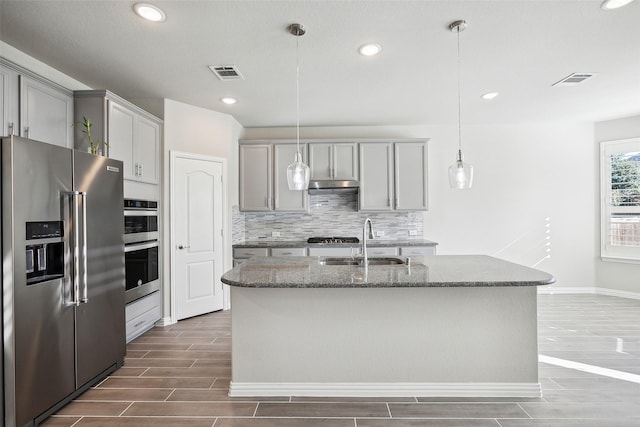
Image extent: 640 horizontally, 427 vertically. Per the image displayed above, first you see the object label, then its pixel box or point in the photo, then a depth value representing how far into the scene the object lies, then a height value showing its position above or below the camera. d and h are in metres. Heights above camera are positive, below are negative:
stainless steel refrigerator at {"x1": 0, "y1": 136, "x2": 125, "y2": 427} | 1.85 -0.37
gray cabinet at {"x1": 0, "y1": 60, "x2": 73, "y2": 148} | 2.37 +0.84
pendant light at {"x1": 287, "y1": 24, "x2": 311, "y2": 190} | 2.38 +0.29
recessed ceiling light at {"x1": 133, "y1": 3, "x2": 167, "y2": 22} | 2.15 +1.33
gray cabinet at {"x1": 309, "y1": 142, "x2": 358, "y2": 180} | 4.80 +0.75
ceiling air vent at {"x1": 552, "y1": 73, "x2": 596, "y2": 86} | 3.29 +1.33
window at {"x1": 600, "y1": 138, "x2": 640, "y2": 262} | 4.71 +0.17
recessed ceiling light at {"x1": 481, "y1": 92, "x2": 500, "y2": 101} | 3.78 +1.33
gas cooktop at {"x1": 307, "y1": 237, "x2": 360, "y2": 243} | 4.76 -0.37
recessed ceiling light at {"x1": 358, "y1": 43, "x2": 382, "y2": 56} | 2.66 +1.32
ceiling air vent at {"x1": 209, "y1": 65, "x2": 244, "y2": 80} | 3.06 +1.33
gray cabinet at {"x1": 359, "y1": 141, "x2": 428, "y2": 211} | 4.79 +0.52
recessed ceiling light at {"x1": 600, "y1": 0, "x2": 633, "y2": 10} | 2.13 +1.32
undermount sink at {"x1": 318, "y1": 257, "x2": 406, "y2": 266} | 2.85 -0.41
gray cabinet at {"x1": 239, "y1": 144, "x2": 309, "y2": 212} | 4.82 +0.48
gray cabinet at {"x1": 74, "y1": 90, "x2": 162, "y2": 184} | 3.02 +0.81
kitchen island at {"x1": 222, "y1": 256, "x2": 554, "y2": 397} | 2.28 -0.86
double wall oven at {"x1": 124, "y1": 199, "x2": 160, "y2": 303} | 3.25 -0.34
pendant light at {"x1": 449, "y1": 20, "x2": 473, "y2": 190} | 2.50 +0.28
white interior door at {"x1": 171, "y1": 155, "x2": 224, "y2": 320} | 3.94 -0.25
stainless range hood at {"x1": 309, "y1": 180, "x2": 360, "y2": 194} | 4.67 +0.40
